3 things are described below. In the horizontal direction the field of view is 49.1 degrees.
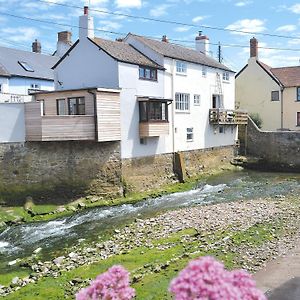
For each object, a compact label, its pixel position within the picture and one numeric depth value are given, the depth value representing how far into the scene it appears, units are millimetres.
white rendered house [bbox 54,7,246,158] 20163
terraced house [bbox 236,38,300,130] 33859
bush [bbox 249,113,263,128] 34649
